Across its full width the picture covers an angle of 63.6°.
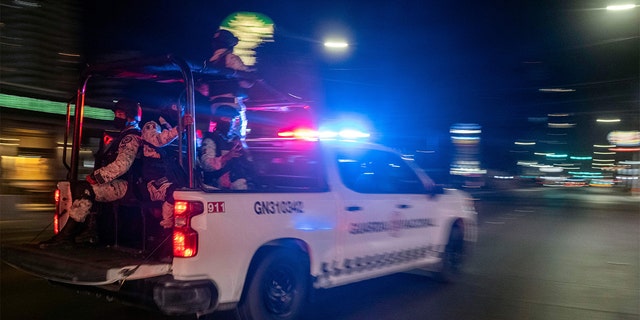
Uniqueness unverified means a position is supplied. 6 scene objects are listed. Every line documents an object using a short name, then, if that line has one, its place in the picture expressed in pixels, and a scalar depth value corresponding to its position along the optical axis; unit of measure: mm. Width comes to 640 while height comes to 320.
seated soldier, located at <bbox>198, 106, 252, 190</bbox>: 5121
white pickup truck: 3967
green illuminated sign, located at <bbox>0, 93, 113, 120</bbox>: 12367
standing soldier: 5414
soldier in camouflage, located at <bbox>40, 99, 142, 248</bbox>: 4770
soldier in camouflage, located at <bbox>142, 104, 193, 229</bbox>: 4691
